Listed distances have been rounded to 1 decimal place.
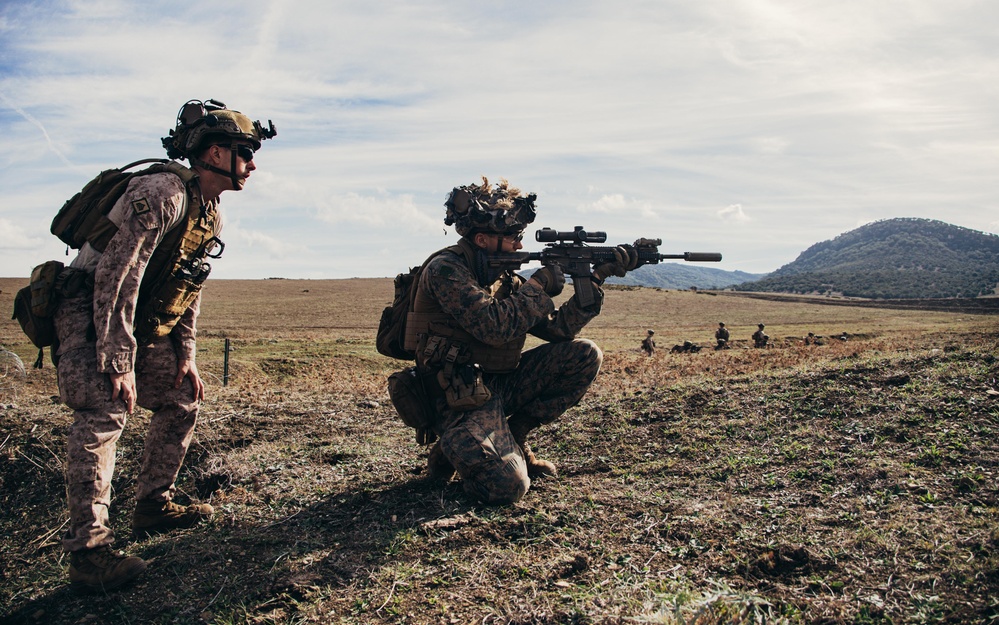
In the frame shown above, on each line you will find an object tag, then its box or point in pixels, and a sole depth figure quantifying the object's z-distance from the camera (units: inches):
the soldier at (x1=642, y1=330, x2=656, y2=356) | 896.7
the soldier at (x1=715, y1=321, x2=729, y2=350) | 960.9
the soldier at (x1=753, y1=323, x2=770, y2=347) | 908.0
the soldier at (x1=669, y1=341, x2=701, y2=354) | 914.1
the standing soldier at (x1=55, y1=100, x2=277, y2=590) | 144.6
